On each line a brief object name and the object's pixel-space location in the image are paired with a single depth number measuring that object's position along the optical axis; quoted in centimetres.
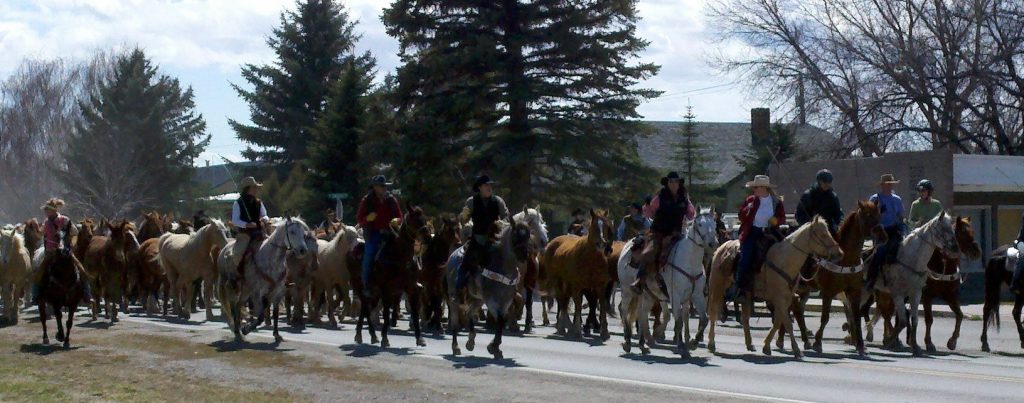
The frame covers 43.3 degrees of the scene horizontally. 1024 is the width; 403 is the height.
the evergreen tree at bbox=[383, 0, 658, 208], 4538
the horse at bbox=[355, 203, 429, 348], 1909
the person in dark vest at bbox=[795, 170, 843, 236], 1930
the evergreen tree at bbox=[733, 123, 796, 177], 5966
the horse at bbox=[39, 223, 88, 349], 2081
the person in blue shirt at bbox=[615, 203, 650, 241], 2288
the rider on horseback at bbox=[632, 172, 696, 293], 1781
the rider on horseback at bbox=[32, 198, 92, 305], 2098
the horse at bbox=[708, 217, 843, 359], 1761
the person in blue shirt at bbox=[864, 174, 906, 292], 1984
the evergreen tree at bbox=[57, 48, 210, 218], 7556
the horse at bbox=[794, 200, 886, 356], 1852
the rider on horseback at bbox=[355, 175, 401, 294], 1927
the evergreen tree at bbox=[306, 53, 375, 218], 5353
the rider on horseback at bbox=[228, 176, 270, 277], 2014
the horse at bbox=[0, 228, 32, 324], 2625
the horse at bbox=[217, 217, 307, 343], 1941
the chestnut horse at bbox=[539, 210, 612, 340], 2155
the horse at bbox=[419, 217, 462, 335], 1911
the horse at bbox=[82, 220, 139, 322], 2697
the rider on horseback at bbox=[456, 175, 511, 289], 1719
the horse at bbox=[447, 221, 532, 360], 1697
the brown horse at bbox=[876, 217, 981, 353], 2002
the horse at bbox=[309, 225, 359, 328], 2442
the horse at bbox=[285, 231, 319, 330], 2338
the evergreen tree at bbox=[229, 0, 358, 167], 6812
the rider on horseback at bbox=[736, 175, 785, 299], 1831
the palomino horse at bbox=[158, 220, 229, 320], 2503
